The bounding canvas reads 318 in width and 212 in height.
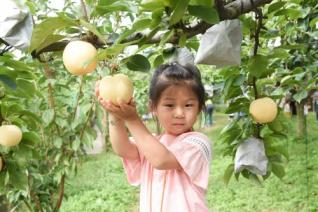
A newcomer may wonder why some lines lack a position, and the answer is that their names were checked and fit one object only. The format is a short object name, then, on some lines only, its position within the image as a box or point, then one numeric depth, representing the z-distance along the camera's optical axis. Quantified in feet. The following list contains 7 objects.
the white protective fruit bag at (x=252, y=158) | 4.68
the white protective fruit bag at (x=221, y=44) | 3.43
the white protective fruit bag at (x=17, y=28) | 3.02
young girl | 3.93
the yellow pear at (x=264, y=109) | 4.65
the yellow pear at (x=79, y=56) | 2.80
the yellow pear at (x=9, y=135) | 4.35
